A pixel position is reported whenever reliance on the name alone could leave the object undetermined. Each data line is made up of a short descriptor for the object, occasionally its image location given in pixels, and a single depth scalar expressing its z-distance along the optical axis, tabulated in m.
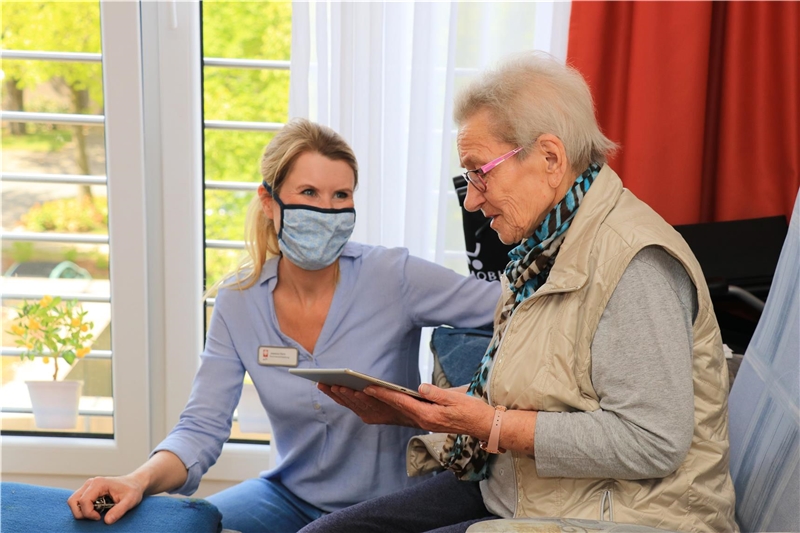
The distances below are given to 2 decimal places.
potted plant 2.69
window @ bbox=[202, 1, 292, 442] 2.59
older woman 1.23
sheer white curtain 2.30
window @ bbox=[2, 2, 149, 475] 2.55
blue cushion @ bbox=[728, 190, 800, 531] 1.33
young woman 1.83
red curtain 2.26
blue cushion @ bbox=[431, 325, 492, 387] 1.81
